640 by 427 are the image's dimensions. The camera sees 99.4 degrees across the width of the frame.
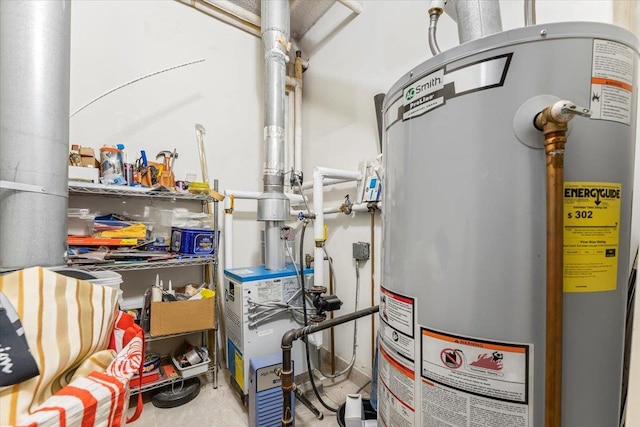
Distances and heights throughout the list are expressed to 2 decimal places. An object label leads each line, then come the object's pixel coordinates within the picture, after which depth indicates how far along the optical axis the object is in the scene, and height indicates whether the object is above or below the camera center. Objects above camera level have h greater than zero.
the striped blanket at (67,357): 0.44 -0.29
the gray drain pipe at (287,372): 1.24 -0.73
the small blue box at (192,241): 1.72 -0.18
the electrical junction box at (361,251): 1.82 -0.25
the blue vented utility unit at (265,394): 1.36 -0.92
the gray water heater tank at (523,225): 0.45 -0.02
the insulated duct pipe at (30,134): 0.72 +0.21
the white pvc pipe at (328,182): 2.02 +0.24
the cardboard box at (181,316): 1.53 -0.61
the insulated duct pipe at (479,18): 0.74 +0.55
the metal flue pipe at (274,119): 1.80 +0.65
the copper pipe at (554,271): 0.42 -0.09
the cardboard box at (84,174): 1.41 +0.20
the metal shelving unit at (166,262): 1.45 -0.29
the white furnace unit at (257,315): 1.58 -0.62
